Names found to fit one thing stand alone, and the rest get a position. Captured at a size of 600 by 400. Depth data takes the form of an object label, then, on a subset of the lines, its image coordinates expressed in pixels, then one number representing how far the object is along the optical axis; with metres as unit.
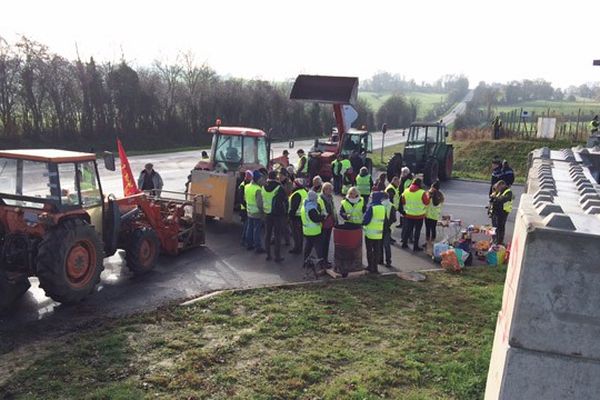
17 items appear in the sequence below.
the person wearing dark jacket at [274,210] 10.48
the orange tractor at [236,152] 14.17
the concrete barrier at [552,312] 2.45
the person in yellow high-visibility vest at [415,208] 11.06
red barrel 9.52
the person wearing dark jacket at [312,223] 9.59
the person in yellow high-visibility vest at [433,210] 11.21
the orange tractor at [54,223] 7.42
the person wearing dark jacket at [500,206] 11.55
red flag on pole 11.05
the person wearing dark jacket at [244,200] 11.52
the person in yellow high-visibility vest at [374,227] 9.32
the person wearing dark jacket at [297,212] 10.64
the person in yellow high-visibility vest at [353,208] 9.61
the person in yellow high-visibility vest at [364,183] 14.19
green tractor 20.08
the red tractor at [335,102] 20.34
